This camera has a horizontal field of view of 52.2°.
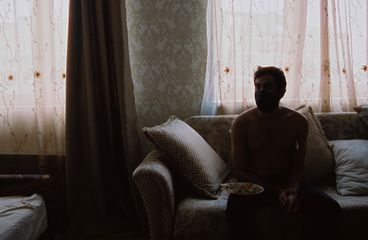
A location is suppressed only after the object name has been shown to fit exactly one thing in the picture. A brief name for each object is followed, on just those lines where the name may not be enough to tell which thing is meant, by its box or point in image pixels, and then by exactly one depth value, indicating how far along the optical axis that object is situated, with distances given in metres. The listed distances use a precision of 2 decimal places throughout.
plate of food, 1.81
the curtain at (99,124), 2.55
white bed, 1.72
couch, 1.87
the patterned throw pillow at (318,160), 2.30
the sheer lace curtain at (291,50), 2.70
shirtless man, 2.04
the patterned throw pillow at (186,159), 2.04
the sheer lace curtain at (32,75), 2.61
